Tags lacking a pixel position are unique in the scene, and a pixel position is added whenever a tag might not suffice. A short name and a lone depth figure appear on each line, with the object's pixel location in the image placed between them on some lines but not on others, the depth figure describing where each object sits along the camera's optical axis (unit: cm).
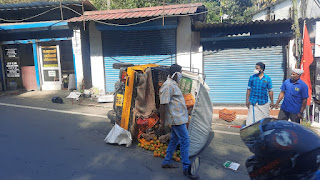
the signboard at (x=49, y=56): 1104
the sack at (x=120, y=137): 486
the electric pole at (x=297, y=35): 678
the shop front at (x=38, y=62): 1099
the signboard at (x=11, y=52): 1135
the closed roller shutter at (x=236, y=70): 830
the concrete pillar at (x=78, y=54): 983
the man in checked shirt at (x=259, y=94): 513
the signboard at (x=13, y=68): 1148
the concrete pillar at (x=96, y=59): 980
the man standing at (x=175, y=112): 378
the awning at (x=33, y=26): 993
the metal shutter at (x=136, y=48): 919
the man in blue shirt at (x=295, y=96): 488
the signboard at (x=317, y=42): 640
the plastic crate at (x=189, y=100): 507
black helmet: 165
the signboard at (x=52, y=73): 1123
